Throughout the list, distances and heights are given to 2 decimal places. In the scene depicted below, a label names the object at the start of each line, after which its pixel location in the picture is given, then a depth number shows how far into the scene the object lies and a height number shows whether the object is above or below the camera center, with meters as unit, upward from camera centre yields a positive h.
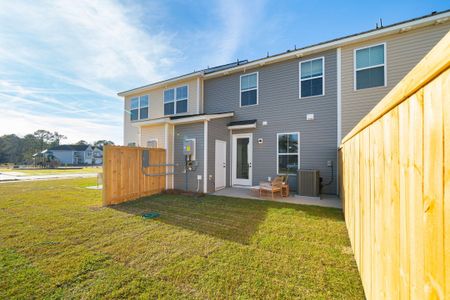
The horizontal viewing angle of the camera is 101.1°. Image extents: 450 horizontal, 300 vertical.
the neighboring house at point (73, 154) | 39.19 -0.52
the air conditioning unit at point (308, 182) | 6.68 -1.12
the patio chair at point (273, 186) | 6.70 -1.27
